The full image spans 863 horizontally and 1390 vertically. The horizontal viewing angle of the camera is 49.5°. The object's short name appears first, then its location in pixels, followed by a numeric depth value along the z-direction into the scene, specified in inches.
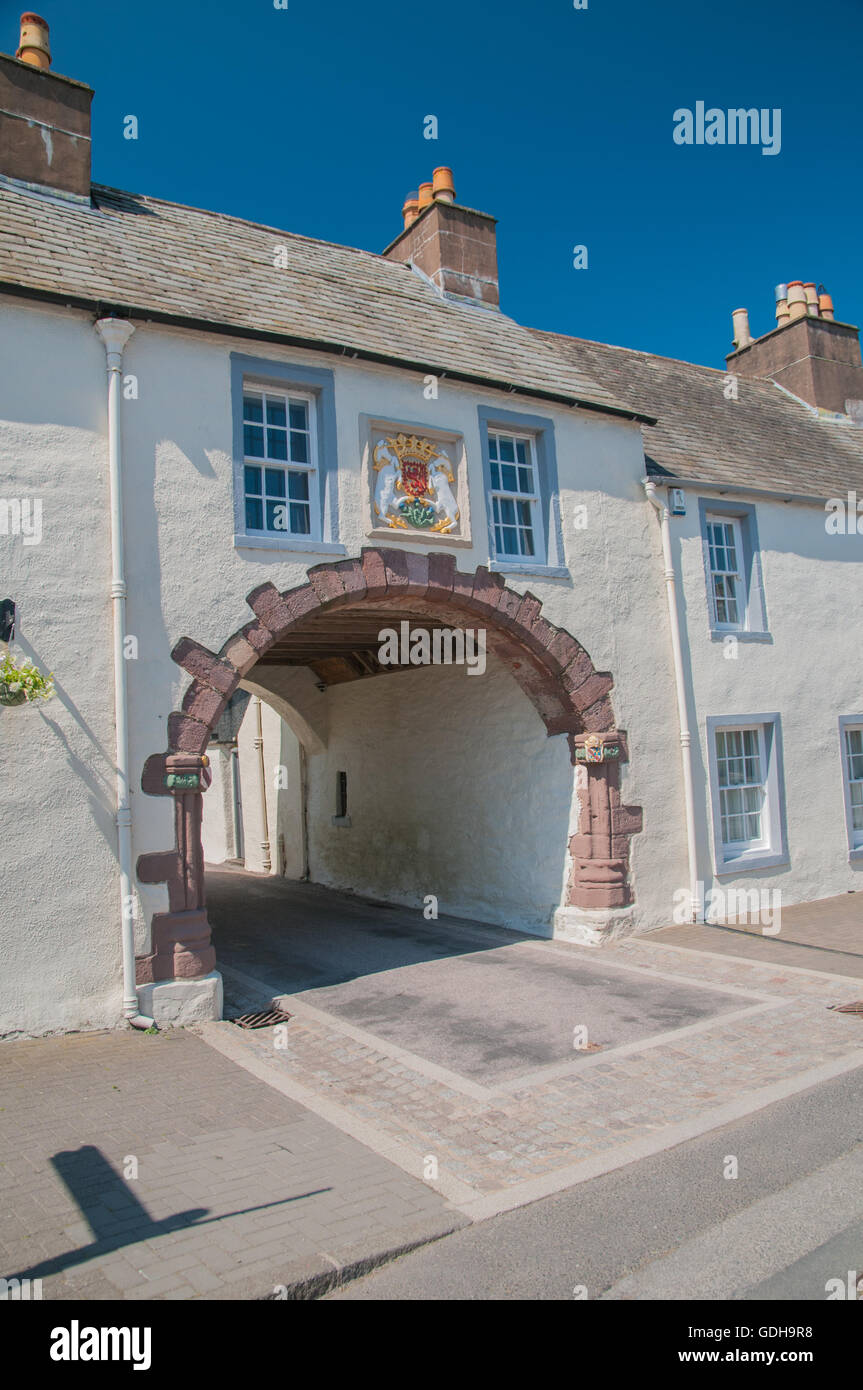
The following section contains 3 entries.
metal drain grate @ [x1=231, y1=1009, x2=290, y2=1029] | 317.4
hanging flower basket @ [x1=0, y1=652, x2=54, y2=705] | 279.1
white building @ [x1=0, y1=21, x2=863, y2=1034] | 314.8
